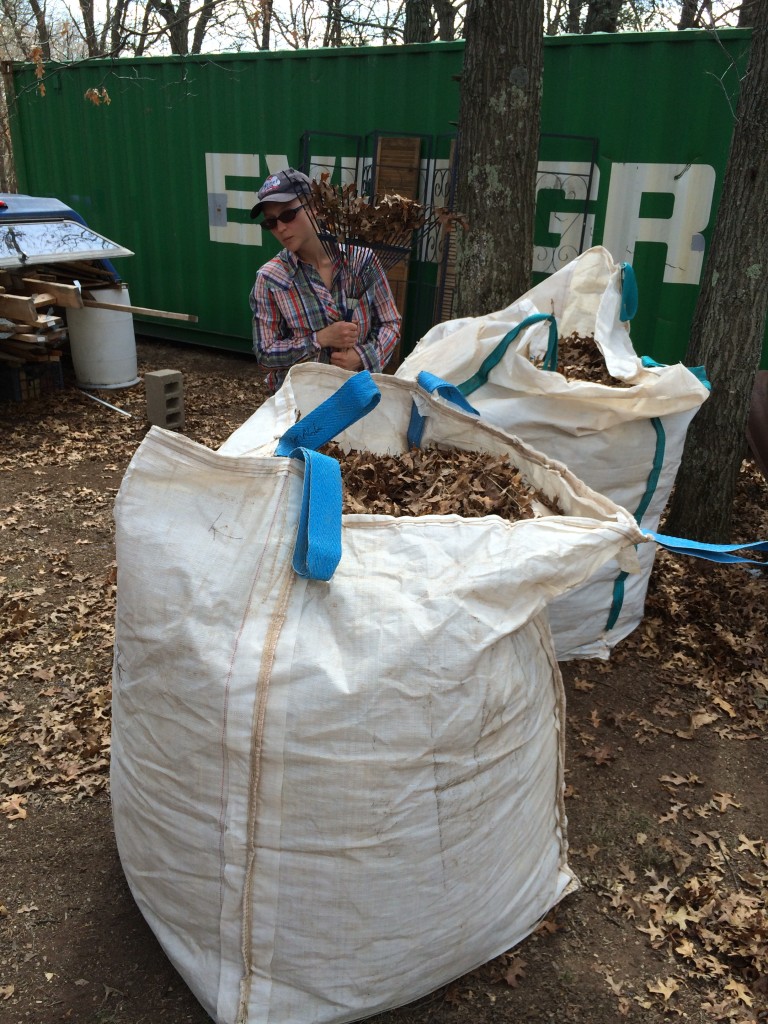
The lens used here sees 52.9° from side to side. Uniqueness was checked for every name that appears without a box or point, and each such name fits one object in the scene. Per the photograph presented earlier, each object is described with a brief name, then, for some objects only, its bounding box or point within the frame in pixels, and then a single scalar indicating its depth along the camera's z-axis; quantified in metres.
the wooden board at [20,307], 5.86
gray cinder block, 6.23
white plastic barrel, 6.97
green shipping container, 5.80
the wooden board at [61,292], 6.20
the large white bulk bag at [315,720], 1.49
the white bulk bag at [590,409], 2.81
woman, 3.13
